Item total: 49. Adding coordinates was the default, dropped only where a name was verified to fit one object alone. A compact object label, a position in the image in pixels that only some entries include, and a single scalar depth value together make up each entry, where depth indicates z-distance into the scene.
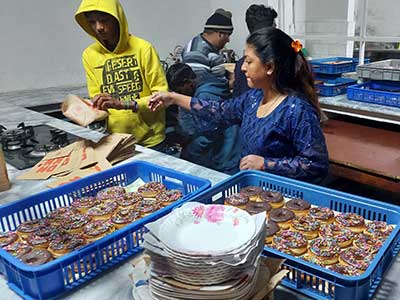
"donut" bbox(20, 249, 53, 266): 0.92
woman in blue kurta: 1.44
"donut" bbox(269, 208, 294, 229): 1.06
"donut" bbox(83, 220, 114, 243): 1.05
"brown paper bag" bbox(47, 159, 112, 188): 1.50
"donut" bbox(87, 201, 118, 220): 1.17
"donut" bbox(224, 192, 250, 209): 1.13
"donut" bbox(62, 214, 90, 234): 1.08
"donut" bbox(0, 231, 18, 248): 1.04
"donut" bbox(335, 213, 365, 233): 1.03
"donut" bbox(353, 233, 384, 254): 0.94
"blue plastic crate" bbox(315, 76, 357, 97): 3.01
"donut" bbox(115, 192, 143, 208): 1.23
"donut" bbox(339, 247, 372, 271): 0.89
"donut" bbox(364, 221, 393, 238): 0.99
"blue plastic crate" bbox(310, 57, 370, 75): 3.00
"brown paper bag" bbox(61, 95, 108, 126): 1.63
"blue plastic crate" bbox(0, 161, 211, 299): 0.87
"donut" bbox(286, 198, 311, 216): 1.12
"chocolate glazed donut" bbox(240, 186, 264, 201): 1.17
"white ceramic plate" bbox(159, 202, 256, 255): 0.71
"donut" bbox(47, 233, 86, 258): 0.98
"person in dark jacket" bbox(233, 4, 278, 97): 2.33
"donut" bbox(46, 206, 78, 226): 1.14
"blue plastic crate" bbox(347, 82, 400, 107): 2.66
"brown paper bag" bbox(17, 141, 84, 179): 1.59
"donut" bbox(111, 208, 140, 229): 1.12
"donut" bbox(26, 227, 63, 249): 1.02
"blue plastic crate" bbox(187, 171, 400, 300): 0.77
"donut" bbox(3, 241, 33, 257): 0.99
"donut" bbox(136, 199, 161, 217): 1.16
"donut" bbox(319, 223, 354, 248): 0.98
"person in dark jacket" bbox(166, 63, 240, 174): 2.52
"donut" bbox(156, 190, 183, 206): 1.22
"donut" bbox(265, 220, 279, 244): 0.98
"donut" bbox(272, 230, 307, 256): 0.94
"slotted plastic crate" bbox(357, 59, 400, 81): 2.60
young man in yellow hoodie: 2.12
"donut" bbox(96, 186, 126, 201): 1.29
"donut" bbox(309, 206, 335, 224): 1.08
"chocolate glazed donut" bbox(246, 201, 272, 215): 1.09
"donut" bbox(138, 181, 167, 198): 1.30
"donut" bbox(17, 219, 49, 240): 1.08
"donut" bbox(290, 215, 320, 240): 1.03
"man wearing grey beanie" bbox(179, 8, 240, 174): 2.51
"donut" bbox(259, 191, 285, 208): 1.14
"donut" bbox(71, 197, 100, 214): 1.23
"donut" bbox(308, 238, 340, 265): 0.93
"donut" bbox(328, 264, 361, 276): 0.87
